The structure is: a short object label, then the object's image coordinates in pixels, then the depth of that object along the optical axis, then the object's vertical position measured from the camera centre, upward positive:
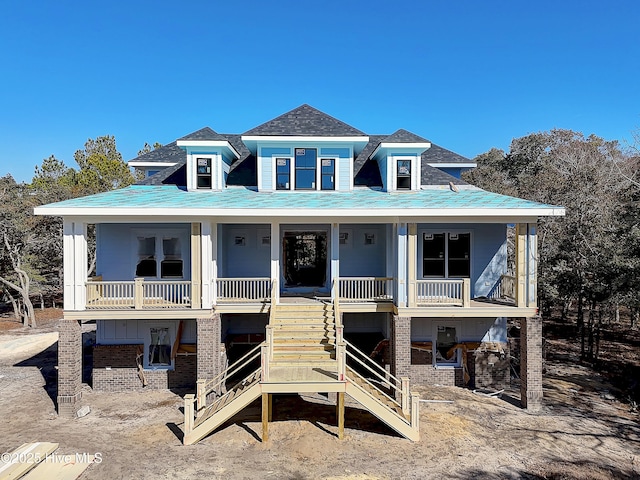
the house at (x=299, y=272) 12.24 -1.39
